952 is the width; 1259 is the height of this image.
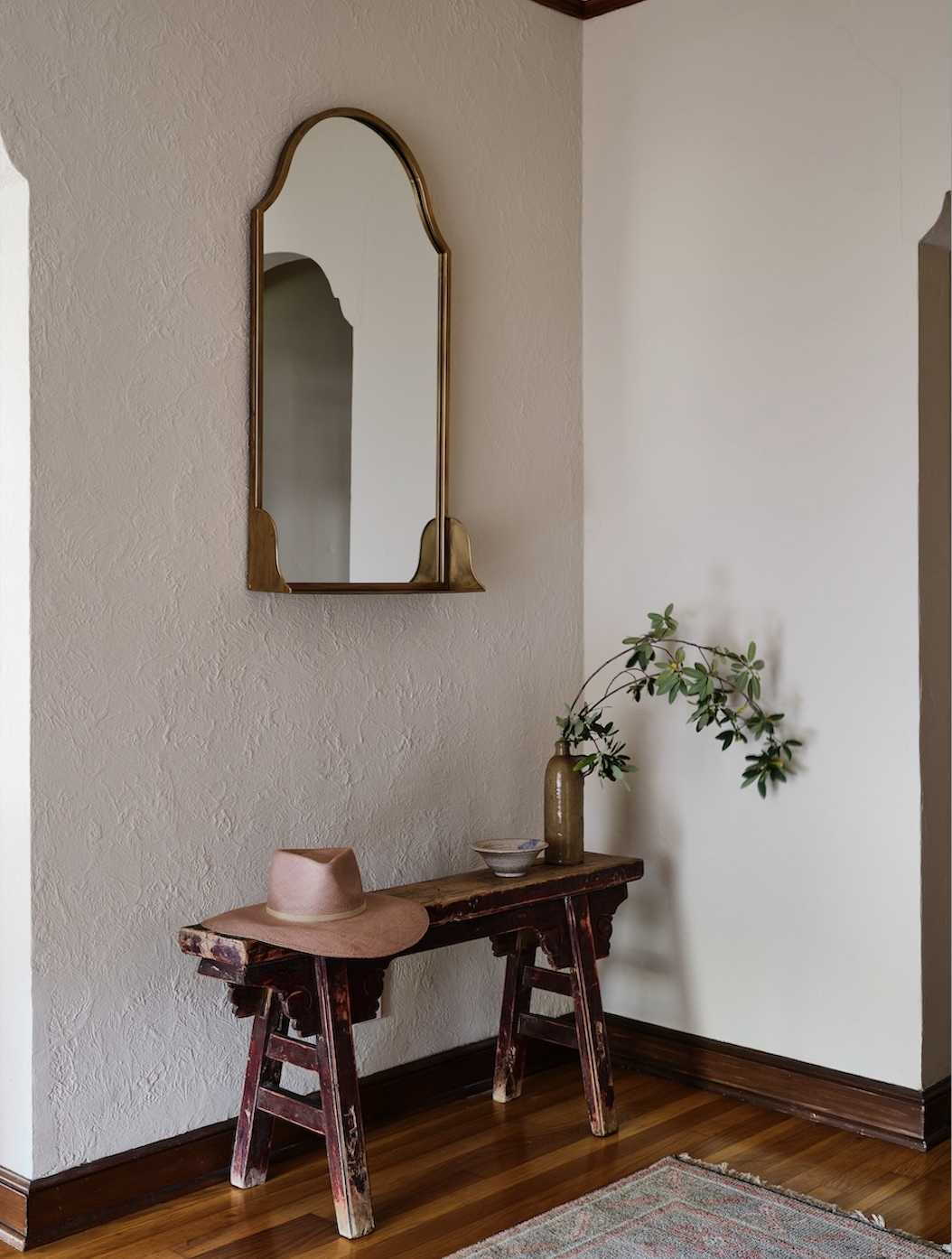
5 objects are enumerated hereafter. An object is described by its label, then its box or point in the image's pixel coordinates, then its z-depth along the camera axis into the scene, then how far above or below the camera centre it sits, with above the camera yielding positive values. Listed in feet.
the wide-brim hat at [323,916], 8.67 -1.81
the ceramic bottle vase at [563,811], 11.05 -1.37
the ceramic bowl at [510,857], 10.42 -1.65
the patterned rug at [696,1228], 8.48 -3.79
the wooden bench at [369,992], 8.77 -2.46
